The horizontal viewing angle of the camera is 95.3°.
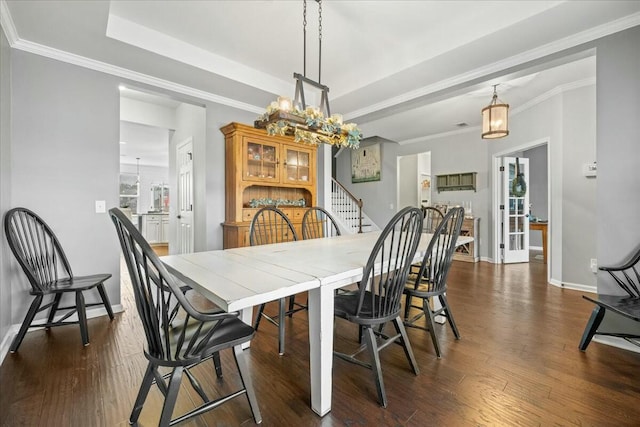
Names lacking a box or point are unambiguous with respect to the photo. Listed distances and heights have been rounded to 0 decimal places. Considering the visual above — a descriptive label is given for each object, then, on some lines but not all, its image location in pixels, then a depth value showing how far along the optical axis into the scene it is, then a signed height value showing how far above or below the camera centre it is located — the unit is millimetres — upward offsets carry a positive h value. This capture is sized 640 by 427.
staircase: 6648 +7
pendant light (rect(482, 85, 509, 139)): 3520 +1111
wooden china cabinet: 3615 +458
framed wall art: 7129 +1197
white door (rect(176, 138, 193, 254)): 4332 +240
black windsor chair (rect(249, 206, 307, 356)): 2068 -348
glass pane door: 5270 +27
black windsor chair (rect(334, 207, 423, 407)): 1531 -526
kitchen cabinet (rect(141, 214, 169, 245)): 8202 -463
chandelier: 2010 +645
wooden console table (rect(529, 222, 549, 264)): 5176 -300
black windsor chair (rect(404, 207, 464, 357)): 1943 -491
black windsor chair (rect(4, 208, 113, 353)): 2104 -469
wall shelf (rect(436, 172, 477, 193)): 5680 +609
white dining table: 1181 -313
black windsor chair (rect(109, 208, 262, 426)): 1088 -577
